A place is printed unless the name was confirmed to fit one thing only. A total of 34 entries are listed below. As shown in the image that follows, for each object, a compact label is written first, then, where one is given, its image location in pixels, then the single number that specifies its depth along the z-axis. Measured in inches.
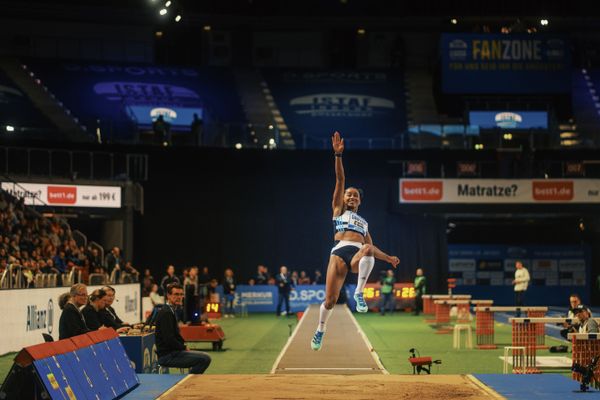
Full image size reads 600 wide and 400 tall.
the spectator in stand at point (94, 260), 1026.1
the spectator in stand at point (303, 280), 1371.8
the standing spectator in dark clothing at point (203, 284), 1203.4
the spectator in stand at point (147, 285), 1111.0
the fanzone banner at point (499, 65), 1587.1
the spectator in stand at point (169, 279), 966.0
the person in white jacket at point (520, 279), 1113.9
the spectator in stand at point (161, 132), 1321.4
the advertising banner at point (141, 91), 1477.6
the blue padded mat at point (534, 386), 418.0
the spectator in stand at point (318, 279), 1386.6
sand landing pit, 413.4
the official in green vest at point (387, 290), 1305.1
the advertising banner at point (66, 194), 1105.1
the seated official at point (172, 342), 499.8
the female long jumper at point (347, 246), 400.2
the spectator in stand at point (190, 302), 820.6
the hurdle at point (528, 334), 624.1
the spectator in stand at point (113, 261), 1023.5
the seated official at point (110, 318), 529.7
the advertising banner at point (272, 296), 1355.8
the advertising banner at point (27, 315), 728.3
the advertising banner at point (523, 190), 1293.1
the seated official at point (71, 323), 478.0
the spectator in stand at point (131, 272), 1079.0
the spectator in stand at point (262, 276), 1348.4
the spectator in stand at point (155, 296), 1043.9
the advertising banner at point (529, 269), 1525.6
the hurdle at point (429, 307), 1332.4
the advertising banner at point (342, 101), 1547.7
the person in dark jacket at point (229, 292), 1280.8
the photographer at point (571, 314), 717.8
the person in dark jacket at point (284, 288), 1231.5
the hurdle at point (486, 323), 820.0
